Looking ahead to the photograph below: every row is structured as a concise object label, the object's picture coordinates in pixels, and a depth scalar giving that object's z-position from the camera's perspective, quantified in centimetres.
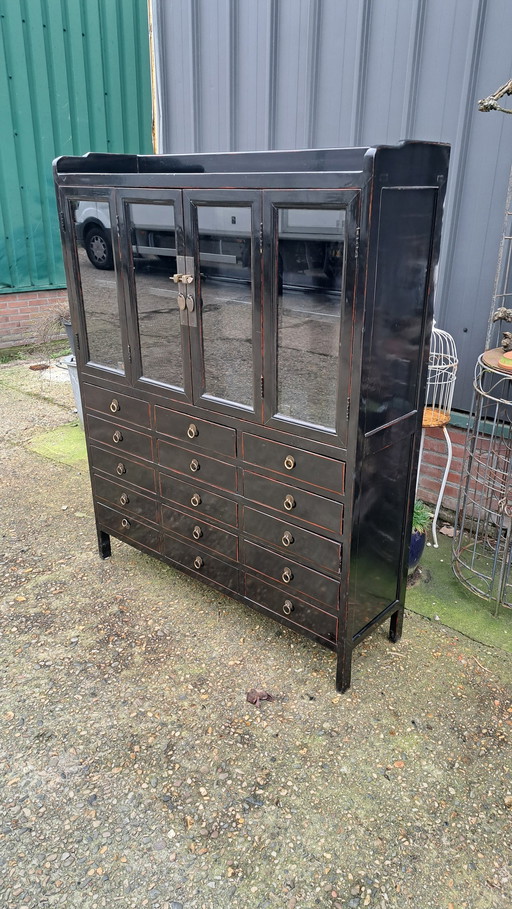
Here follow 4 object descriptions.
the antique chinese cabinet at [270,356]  240
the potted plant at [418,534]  361
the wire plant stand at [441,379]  381
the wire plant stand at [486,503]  342
